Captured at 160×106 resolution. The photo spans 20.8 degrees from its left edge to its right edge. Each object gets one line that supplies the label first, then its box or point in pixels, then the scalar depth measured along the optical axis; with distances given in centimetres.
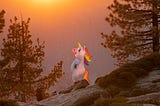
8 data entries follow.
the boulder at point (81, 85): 1663
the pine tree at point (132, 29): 3073
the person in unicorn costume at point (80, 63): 2636
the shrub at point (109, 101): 1047
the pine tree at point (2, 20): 3222
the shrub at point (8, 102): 1302
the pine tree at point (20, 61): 3616
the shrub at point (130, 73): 1428
